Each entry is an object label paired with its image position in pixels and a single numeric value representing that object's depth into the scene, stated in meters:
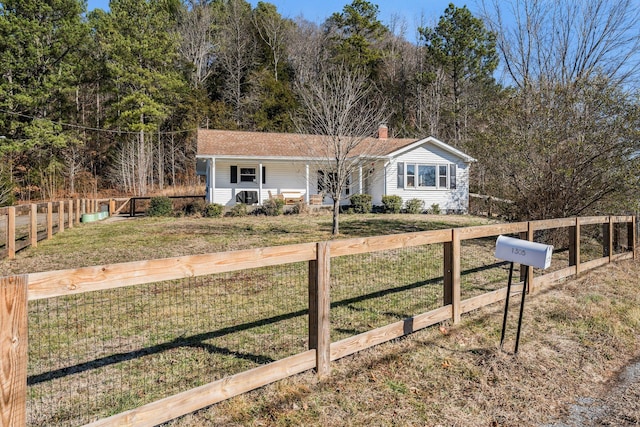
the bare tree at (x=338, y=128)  11.96
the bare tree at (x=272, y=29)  38.38
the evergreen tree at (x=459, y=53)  30.64
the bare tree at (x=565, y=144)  8.26
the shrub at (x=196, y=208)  18.16
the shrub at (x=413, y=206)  20.03
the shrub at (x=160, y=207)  18.55
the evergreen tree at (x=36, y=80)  25.95
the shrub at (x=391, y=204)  19.66
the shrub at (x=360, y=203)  19.36
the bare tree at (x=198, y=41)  36.47
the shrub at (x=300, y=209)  18.61
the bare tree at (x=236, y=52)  36.53
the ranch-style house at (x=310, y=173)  19.95
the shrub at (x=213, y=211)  17.42
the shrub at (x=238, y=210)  17.78
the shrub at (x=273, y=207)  18.03
